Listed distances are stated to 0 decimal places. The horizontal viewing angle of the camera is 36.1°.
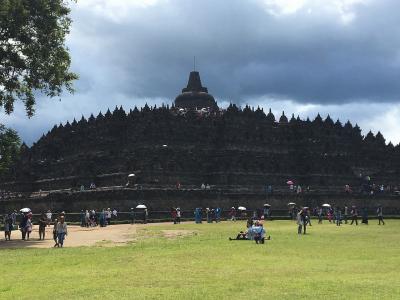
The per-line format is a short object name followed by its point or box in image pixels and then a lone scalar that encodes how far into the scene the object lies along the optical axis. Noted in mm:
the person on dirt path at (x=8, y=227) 32750
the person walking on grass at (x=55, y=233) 26923
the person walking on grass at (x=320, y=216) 44875
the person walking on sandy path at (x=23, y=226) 32781
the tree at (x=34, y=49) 32156
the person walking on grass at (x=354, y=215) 42125
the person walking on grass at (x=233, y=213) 49381
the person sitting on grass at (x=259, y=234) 25344
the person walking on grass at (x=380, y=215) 42625
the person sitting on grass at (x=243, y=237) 27438
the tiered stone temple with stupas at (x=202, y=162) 56312
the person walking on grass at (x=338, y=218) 40397
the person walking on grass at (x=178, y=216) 45512
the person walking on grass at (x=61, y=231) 26547
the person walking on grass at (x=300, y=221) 31047
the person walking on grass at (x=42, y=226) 32356
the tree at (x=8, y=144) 35031
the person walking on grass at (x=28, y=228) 33062
